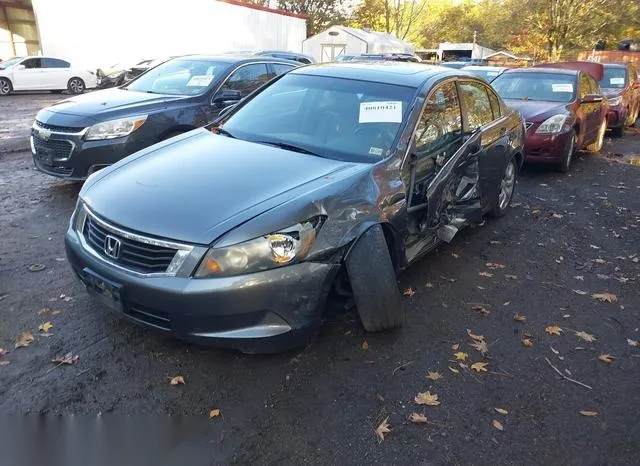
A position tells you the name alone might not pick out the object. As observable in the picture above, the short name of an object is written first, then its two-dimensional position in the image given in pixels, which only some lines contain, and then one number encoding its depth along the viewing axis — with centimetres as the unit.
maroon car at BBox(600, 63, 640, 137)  1229
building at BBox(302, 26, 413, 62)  3008
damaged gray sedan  272
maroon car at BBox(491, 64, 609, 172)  796
